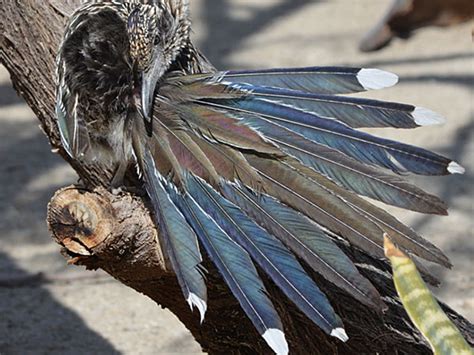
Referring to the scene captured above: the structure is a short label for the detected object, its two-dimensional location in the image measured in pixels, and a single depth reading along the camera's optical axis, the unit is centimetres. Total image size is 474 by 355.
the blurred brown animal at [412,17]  594
